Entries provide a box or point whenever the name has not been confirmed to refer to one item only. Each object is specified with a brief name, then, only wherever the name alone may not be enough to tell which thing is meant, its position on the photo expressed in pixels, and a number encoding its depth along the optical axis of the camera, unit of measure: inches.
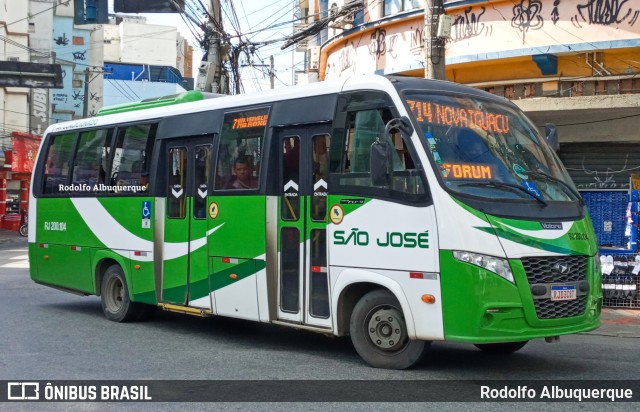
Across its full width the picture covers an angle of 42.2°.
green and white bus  299.0
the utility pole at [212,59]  822.5
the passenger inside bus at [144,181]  452.8
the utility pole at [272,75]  1480.1
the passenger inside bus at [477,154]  314.3
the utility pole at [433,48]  522.0
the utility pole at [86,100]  1476.6
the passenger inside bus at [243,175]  383.6
